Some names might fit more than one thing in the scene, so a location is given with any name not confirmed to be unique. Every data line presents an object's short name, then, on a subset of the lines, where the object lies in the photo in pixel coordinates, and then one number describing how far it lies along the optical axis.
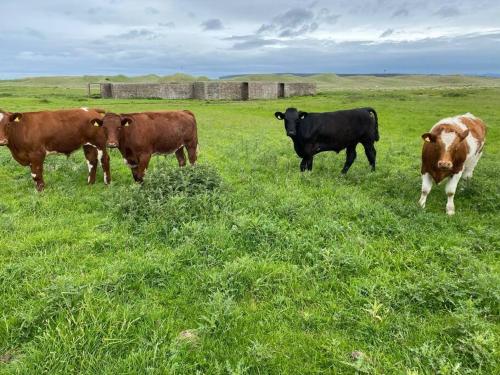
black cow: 9.95
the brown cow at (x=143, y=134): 7.94
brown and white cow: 7.05
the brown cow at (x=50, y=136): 8.11
